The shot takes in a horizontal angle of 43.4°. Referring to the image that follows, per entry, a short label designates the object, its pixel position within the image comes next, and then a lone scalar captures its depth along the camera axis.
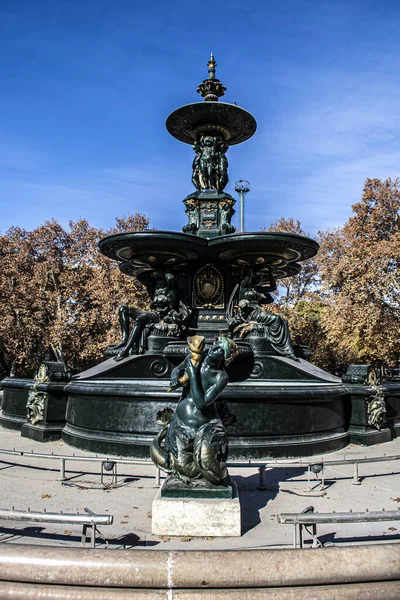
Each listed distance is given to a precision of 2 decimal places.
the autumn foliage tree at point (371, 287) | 22.09
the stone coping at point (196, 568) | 3.41
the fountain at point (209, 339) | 8.72
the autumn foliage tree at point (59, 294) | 28.64
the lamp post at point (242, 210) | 22.80
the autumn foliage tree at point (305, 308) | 31.36
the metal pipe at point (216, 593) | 3.38
